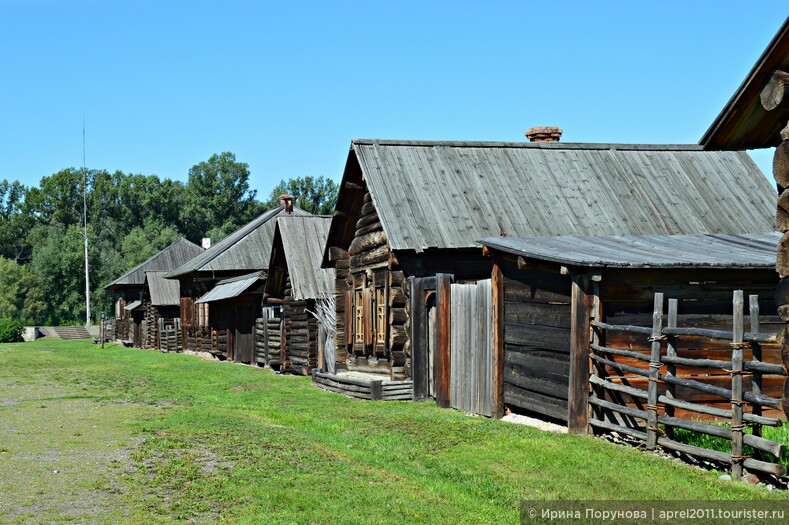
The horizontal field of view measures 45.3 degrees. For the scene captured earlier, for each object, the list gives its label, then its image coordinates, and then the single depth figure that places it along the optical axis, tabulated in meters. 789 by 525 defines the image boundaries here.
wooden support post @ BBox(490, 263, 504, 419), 14.25
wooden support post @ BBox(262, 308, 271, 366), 30.60
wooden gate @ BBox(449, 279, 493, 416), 14.70
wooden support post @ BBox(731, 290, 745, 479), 8.98
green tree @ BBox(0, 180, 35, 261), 110.75
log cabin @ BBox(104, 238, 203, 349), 52.98
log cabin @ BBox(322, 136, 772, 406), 18.86
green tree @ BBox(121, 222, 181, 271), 94.06
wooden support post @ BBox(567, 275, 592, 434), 11.97
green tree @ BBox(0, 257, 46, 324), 89.94
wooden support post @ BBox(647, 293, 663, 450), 10.48
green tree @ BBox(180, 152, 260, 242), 103.69
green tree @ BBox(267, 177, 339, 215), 99.31
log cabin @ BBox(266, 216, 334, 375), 26.11
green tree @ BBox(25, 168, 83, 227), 111.44
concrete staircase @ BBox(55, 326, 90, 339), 73.62
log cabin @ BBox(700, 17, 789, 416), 7.64
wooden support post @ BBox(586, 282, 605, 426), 11.92
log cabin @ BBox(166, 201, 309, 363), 34.72
